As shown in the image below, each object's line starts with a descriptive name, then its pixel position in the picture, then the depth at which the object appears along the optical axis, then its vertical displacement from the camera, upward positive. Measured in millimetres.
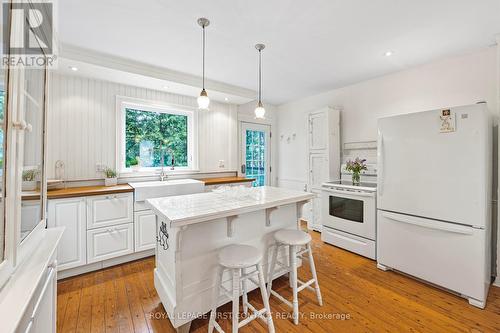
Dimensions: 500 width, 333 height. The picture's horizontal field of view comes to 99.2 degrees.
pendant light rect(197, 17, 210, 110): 1962 +666
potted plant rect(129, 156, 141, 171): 3310 +45
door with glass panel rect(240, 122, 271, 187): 4656 +348
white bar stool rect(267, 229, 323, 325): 1805 -818
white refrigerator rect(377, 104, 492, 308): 1966 -299
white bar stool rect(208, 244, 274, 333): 1492 -780
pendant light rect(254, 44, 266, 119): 2391 +664
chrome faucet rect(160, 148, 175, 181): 3424 +0
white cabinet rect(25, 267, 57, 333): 944 -736
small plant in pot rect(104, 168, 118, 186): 2980 -148
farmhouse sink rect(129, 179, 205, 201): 2748 -290
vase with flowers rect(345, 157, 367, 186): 3229 -17
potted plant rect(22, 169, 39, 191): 1001 -67
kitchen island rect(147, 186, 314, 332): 1569 -607
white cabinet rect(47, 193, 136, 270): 2344 -714
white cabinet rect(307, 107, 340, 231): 3691 +300
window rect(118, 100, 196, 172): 3293 +513
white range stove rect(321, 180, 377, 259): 2826 -699
